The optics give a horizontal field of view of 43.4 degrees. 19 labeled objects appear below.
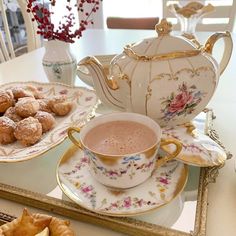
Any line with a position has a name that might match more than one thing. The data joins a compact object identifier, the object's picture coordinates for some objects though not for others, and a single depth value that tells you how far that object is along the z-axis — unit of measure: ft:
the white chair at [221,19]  5.31
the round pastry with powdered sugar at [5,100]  2.09
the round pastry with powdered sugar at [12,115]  2.02
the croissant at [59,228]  1.12
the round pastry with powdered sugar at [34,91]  2.32
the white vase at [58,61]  2.54
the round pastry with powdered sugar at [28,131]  1.80
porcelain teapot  1.55
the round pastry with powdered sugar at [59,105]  2.13
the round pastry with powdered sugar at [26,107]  1.99
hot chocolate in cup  1.31
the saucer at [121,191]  1.31
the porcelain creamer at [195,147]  1.49
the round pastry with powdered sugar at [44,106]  2.15
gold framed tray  1.27
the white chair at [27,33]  4.27
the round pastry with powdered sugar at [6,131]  1.84
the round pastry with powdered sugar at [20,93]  2.20
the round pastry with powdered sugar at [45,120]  1.96
